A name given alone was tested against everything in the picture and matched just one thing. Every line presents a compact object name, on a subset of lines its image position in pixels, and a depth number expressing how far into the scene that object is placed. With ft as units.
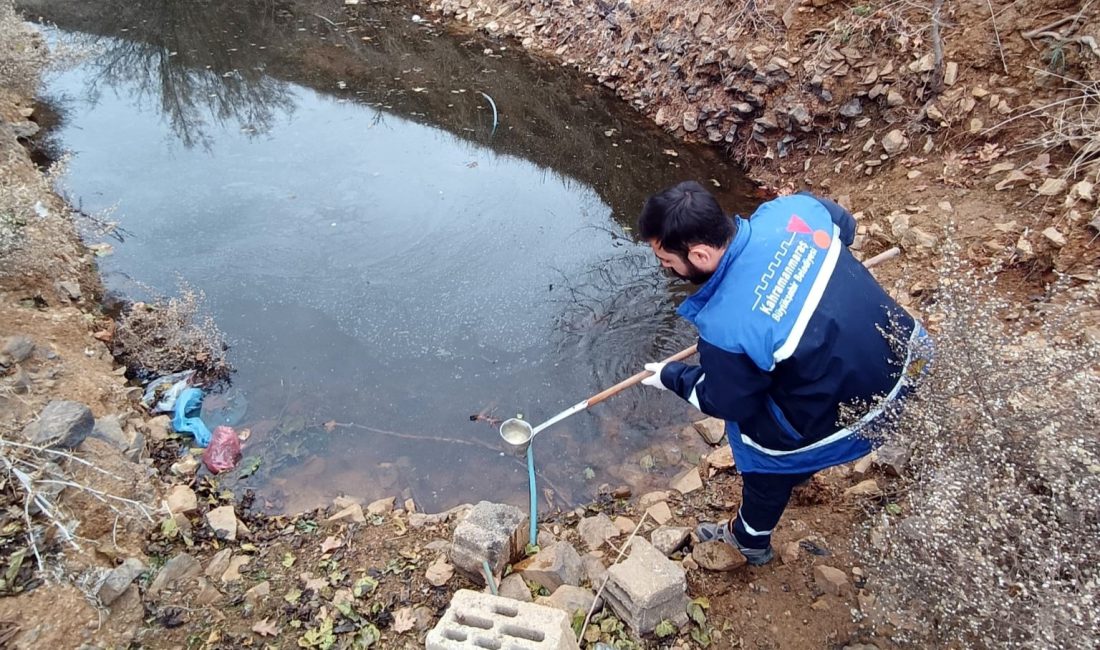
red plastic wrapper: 11.39
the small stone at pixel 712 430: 12.07
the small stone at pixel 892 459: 9.24
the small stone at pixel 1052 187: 13.02
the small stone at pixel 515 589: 8.35
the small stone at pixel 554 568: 8.53
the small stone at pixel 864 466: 10.25
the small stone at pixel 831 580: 8.40
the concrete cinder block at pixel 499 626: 6.68
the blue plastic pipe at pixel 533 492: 9.74
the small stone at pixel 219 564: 9.10
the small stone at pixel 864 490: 9.68
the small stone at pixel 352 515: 10.41
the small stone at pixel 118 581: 7.92
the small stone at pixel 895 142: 16.79
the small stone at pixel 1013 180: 13.92
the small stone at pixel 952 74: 16.26
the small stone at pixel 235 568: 9.03
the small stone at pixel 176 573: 8.47
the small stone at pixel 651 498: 10.81
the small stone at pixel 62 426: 9.17
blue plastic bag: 11.98
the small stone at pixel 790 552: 9.00
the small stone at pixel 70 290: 14.02
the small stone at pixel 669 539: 9.34
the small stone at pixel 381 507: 10.73
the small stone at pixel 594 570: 8.77
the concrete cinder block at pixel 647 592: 7.56
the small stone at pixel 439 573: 8.73
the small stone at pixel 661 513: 10.23
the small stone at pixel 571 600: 8.07
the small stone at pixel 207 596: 8.45
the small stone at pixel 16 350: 10.67
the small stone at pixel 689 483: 10.90
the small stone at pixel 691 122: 21.44
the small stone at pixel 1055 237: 12.09
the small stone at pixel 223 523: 9.89
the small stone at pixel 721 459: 11.14
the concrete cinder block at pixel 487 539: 8.39
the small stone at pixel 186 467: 11.20
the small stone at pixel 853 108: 17.95
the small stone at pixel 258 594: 8.59
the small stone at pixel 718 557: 8.75
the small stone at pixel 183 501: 10.17
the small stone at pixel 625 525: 10.11
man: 6.31
